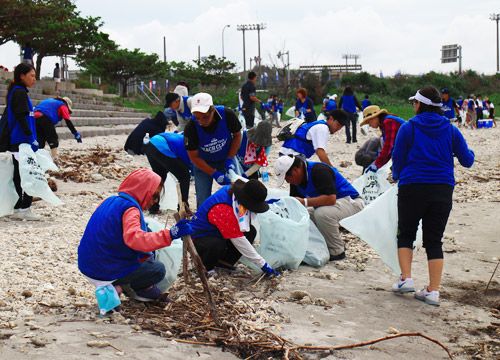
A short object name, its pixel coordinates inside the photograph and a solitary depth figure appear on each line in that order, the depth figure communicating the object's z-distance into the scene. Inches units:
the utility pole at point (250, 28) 2249.0
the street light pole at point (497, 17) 2429.9
